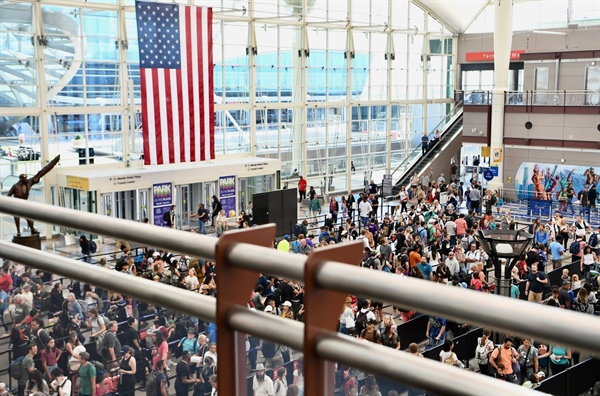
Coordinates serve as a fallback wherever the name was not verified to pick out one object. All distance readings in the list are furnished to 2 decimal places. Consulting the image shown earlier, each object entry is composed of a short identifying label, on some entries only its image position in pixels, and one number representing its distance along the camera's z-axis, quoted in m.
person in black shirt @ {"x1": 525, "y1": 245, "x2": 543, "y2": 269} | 18.83
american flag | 22.91
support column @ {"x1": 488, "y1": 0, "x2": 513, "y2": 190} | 34.91
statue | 18.84
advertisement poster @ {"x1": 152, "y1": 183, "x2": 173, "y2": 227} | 27.97
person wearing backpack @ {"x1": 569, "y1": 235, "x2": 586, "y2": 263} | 21.24
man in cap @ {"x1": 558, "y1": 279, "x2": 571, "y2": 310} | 15.15
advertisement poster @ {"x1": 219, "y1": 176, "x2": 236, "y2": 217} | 30.23
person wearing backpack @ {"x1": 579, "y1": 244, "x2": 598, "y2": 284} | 19.50
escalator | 41.81
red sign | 42.44
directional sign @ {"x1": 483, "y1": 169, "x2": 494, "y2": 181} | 34.19
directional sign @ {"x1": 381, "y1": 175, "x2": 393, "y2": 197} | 34.72
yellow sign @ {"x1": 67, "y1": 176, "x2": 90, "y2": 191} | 26.00
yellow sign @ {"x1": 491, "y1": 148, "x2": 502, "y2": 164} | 37.13
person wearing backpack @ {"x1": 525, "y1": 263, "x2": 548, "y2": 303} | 16.95
